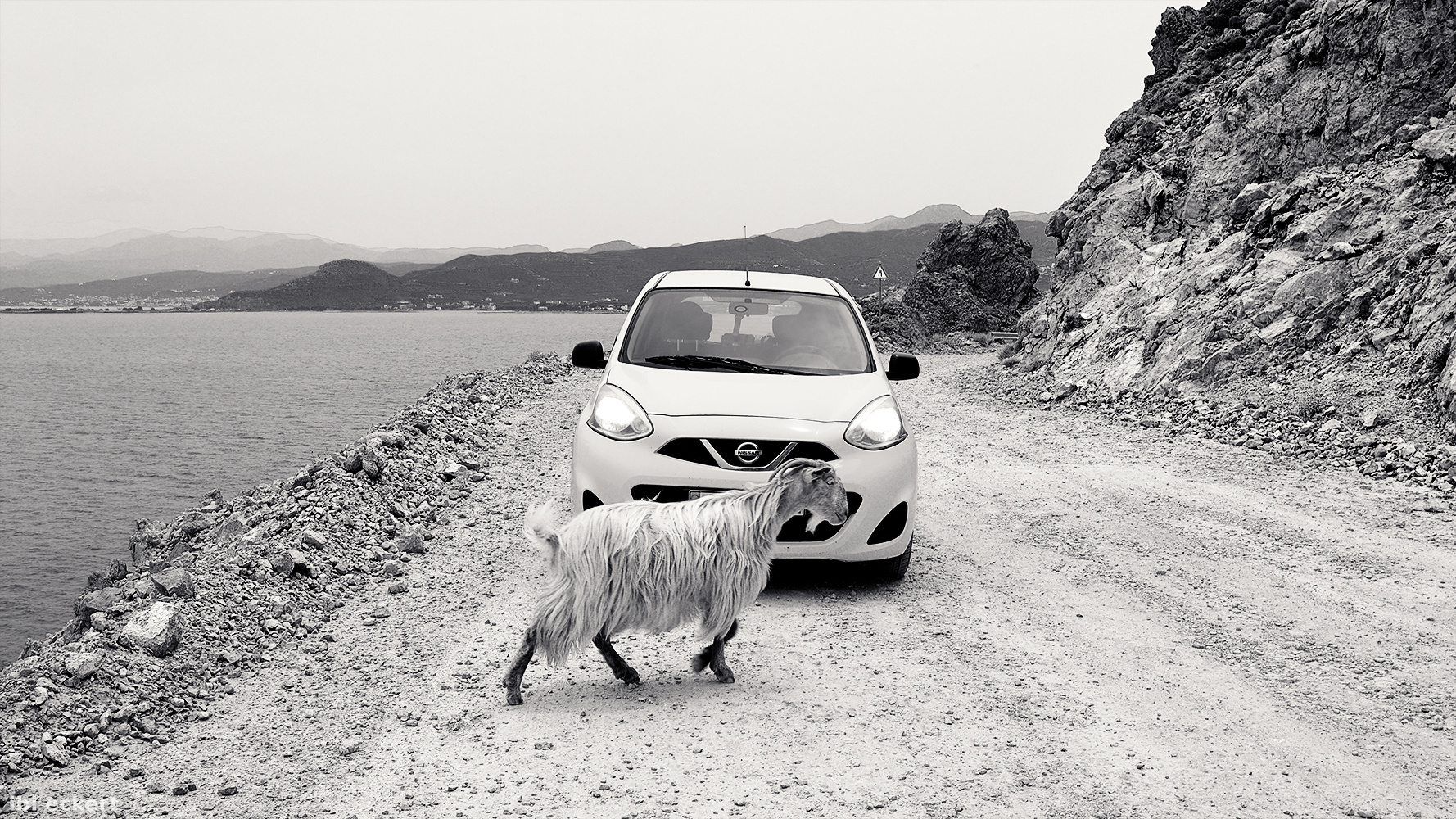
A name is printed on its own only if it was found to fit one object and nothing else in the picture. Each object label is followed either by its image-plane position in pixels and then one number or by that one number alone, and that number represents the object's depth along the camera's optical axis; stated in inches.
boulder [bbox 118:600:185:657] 229.1
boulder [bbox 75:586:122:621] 290.8
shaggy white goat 197.2
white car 261.6
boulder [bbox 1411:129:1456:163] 666.8
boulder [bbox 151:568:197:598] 264.1
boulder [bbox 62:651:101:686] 210.7
